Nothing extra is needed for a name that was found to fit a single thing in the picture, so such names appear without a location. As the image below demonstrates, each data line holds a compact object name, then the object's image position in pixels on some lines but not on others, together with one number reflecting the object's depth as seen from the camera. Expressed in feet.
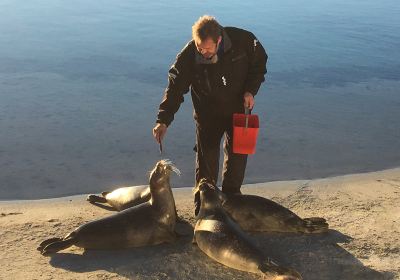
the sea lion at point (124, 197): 16.16
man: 14.49
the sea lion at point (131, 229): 13.85
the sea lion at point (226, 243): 12.12
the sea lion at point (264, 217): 14.62
